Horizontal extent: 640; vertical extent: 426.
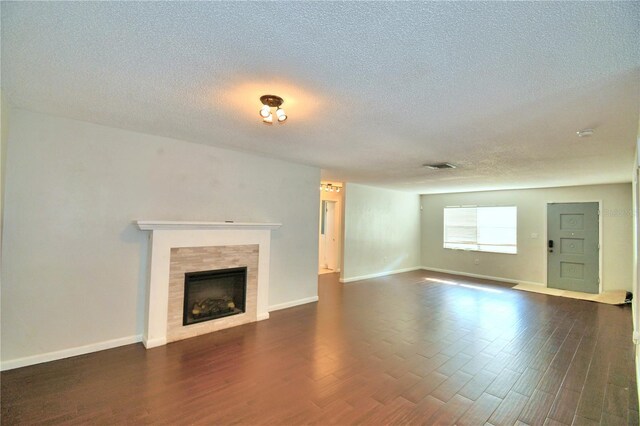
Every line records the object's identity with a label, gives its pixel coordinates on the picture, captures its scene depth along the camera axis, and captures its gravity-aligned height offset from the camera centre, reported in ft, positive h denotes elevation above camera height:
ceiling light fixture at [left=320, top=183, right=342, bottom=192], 24.36 +3.01
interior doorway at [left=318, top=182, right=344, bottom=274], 27.43 -1.03
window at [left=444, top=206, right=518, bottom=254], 25.26 -0.21
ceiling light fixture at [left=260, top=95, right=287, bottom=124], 7.70 +3.17
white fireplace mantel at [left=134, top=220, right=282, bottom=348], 11.12 -1.14
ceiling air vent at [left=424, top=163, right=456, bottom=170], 15.57 +3.29
